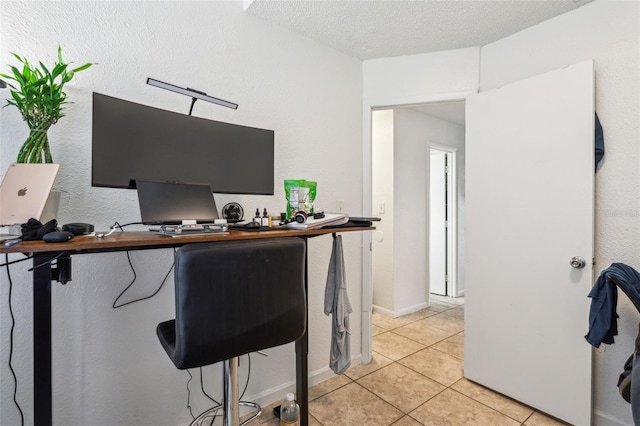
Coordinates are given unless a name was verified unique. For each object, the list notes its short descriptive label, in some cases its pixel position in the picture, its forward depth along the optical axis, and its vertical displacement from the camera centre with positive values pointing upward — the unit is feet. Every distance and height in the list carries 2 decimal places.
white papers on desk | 4.35 -0.20
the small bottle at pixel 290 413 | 5.25 -3.59
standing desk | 2.59 -0.60
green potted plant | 3.57 +1.28
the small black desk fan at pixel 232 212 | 5.29 -0.05
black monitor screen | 3.85 +0.89
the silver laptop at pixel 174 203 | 3.89 +0.09
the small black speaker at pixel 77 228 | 3.15 -0.20
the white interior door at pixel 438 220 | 13.96 -0.55
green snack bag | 5.32 +0.20
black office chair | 3.02 -0.97
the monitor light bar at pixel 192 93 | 4.30 +1.81
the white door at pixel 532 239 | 5.63 -0.64
